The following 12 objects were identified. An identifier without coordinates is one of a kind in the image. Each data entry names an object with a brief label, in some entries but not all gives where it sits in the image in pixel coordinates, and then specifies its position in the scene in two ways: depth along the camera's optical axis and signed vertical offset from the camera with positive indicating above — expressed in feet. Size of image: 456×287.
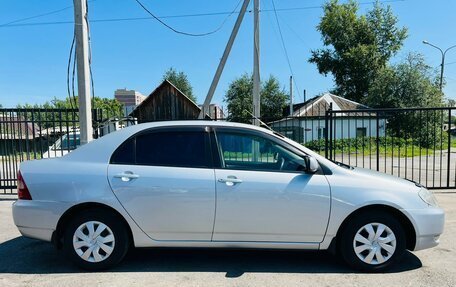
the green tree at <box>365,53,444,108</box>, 107.45 +11.18
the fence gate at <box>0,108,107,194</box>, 27.15 +1.03
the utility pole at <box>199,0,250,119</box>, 41.22 +7.89
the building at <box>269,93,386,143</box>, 110.01 +6.69
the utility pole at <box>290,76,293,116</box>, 124.32 +12.81
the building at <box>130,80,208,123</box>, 107.34 +7.69
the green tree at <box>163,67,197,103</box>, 169.78 +22.25
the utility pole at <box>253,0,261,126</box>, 41.60 +9.51
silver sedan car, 13.10 -2.69
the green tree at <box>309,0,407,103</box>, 151.74 +36.02
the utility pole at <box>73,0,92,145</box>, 24.39 +4.17
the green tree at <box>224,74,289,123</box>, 161.38 +14.45
